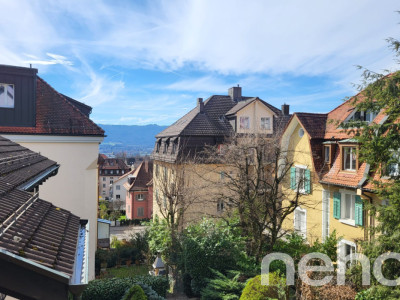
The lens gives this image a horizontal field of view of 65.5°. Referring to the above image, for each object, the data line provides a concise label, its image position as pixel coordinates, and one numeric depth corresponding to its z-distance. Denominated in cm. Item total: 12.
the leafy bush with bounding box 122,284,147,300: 896
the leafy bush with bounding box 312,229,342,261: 1400
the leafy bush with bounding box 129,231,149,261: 2066
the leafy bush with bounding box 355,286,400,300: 814
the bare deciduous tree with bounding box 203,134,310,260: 1276
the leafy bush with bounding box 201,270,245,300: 1030
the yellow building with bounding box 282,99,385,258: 1376
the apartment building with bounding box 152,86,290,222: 2117
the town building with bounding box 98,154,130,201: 8188
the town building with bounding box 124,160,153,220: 4428
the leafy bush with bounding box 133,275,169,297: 1214
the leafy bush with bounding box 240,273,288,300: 910
